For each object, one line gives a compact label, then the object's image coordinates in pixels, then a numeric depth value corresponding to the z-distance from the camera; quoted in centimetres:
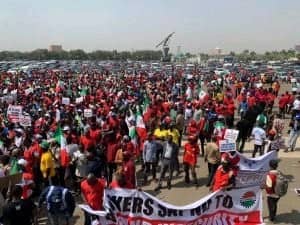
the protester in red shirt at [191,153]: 856
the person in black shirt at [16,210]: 510
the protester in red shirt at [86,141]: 870
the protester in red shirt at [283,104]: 1529
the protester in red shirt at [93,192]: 589
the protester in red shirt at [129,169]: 684
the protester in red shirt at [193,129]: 1035
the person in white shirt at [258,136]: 994
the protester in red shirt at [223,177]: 646
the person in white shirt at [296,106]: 1335
